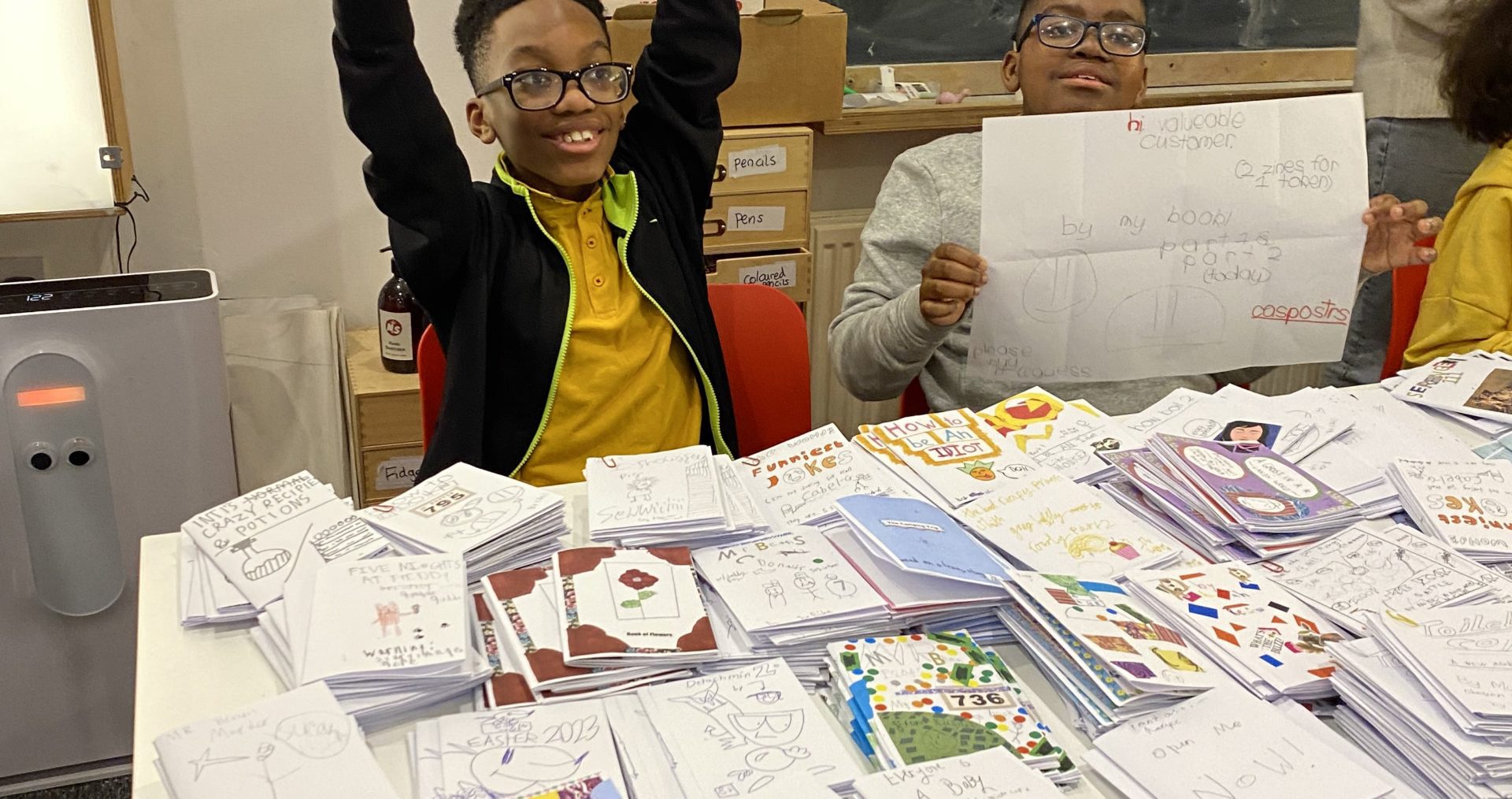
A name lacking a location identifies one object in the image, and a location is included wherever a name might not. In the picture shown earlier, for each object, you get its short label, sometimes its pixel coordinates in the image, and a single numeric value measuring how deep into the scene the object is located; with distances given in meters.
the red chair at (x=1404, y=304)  1.98
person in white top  2.58
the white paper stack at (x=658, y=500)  1.22
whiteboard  2.15
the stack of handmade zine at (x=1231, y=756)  0.91
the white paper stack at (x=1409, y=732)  0.91
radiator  2.98
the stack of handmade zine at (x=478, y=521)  1.18
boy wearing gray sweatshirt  1.73
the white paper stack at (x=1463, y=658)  0.92
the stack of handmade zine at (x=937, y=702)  0.94
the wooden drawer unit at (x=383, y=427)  2.43
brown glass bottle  2.47
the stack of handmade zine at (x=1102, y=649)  1.00
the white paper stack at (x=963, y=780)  0.89
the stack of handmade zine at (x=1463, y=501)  1.26
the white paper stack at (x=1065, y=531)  1.21
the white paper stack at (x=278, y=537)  1.14
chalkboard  2.95
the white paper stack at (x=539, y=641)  1.01
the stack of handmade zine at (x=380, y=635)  0.99
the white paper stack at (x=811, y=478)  1.30
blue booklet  1.13
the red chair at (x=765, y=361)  1.79
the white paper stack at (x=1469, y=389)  1.61
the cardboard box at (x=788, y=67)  2.50
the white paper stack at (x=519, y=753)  0.90
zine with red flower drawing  1.03
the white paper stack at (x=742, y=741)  0.91
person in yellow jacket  1.87
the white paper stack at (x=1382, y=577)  1.12
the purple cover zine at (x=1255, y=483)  1.28
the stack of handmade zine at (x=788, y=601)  1.07
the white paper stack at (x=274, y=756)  0.87
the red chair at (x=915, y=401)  1.90
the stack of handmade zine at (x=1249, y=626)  1.03
